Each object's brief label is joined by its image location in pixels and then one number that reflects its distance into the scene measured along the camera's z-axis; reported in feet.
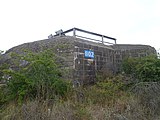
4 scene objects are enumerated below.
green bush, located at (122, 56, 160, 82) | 26.89
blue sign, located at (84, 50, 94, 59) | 28.22
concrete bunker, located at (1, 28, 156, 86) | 26.53
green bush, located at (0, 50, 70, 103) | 20.77
